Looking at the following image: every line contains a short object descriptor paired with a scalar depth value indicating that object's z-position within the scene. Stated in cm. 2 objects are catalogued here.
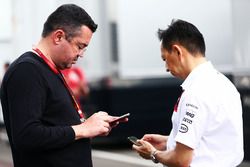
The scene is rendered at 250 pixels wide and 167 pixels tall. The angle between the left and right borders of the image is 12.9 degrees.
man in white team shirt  473
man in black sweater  475
